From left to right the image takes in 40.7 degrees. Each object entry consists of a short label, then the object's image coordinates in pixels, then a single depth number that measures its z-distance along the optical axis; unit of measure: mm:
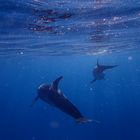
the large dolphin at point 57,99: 7367
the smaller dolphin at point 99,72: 14818
